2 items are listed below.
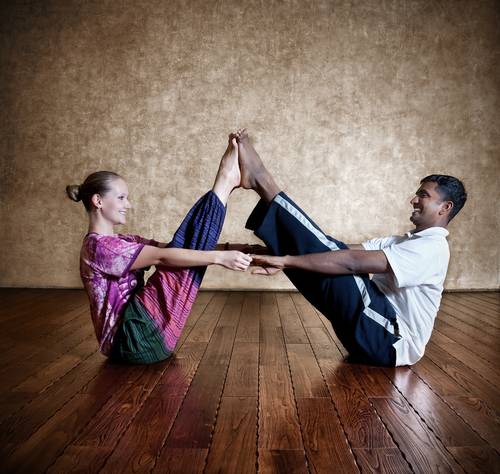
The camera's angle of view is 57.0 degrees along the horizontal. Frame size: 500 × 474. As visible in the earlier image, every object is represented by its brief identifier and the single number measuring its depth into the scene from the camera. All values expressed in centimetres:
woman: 196
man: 193
